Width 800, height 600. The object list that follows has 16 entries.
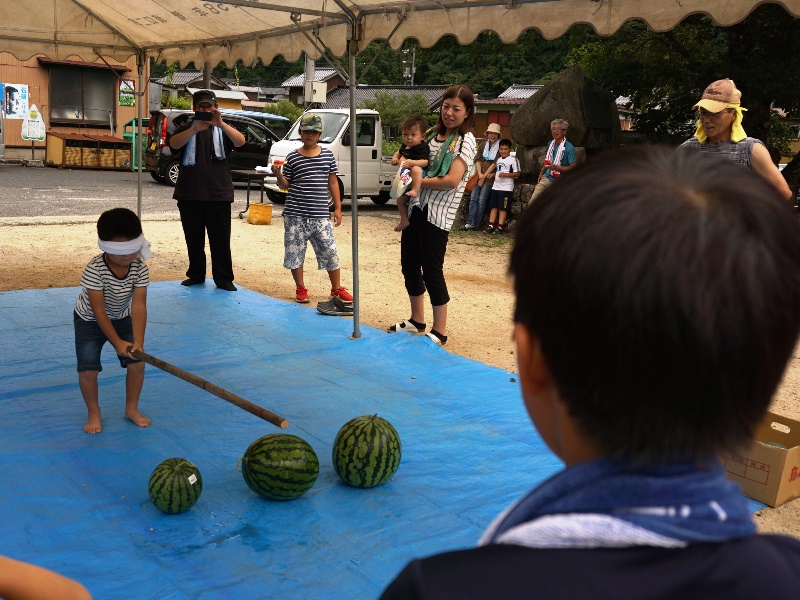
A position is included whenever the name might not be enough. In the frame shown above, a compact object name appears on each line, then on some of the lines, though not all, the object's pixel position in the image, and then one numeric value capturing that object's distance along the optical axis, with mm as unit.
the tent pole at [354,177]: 5755
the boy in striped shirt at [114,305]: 3670
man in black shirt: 7031
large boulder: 12609
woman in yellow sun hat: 4319
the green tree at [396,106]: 35344
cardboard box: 3402
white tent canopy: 4840
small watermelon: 2953
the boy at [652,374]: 654
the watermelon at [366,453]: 3254
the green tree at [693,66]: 11156
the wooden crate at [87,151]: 25156
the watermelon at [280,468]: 3057
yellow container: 13273
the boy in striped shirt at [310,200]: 6980
